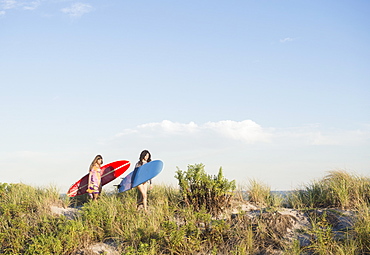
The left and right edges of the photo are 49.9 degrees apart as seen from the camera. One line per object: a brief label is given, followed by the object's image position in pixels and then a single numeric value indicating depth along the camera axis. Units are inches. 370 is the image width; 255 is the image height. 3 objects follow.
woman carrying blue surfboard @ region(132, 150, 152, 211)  379.2
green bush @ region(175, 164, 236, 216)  346.9
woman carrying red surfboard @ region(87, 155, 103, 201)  429.7
